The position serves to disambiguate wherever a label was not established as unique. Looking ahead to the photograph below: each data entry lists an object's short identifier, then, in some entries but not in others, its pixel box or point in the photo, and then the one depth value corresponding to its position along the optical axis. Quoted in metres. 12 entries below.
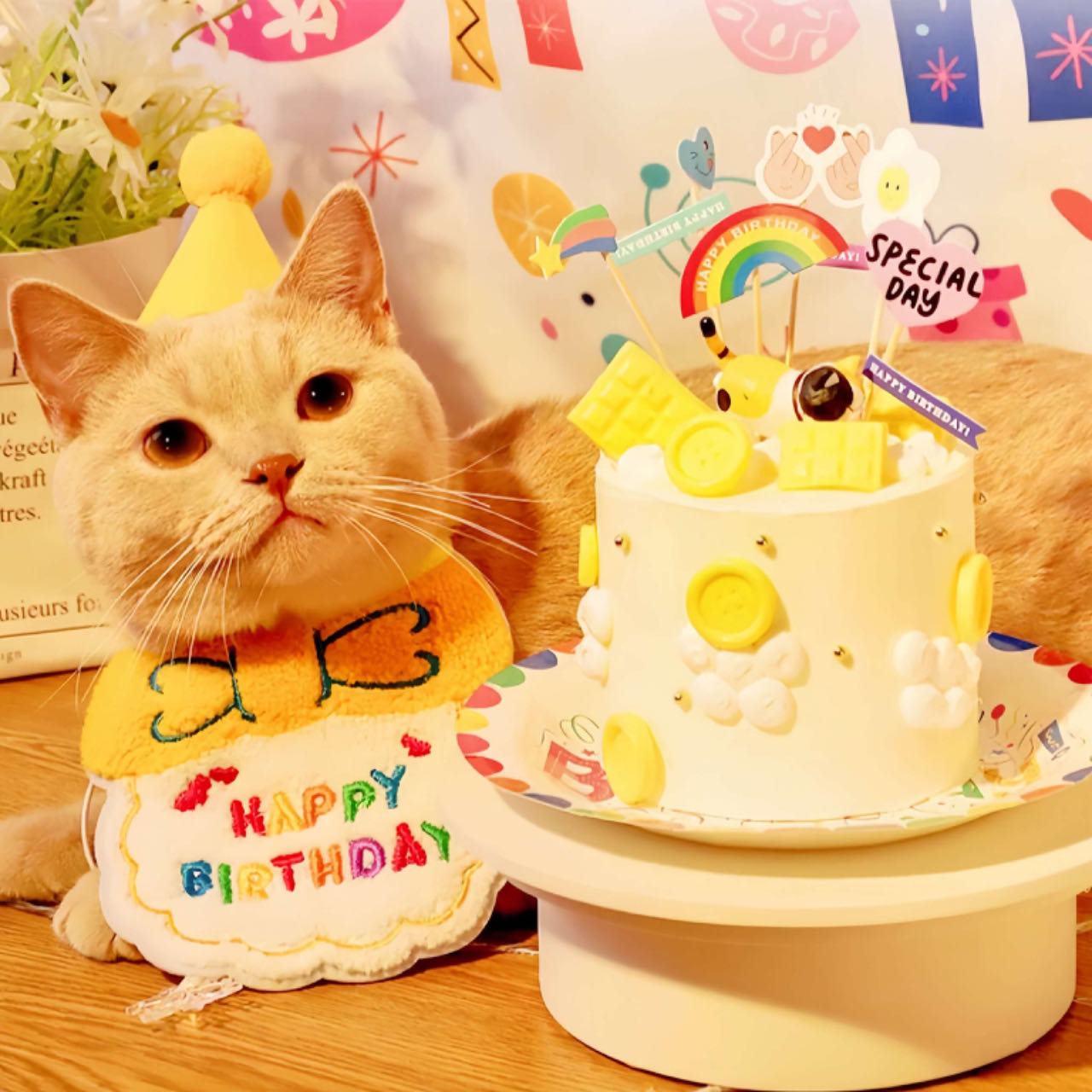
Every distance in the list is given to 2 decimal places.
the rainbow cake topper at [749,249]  0.88
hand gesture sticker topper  0.90
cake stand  0.77
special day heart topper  0.82
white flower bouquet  1.20
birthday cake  0.79
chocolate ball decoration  0.83
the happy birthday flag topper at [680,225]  0.88
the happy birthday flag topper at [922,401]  0.81
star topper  0.91
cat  0.95
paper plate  0.78
